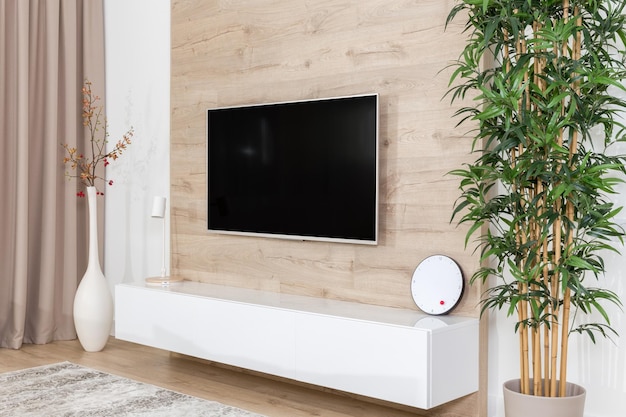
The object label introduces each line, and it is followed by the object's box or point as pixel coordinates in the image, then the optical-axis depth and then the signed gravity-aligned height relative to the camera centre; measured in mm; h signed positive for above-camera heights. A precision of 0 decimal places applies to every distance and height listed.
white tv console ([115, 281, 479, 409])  2961 -616
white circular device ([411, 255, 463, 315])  3172 -355
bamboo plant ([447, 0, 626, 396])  2486 +175
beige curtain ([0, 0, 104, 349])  4625 +275
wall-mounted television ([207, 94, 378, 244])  3473 +167
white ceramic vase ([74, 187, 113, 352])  4477 -626
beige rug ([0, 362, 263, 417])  3215 -912
